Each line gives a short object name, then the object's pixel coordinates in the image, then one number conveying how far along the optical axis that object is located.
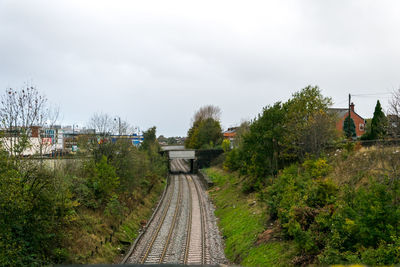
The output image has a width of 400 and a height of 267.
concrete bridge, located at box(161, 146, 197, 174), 67.62
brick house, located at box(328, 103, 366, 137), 58.86
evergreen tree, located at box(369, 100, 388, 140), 31.73
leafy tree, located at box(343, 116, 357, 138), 50.76
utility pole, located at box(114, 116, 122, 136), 32.37
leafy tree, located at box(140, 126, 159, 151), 53.95
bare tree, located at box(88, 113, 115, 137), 30.63
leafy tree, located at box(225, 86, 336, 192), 26.32
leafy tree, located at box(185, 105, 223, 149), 83.56
